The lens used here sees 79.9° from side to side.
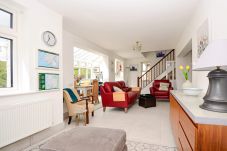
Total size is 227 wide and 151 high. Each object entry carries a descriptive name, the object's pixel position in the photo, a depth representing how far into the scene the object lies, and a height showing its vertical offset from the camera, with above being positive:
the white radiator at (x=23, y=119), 1.89 -0.70
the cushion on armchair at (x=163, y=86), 6.18 -0.52
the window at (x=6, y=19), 2.22 +0.96
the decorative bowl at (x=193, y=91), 1.94 -0.23
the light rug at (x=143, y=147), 2.13 -1.15
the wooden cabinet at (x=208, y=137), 0.88 -0.42
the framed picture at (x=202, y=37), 2.14 +0.66
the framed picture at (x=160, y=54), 9.30 +1.49
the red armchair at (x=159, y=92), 5.88 -0.74
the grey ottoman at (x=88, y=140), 1.24 -0.65
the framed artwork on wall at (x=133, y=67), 11.24 +0.66
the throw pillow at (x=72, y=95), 3.46 -0.50
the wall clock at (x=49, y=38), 2.69 +0.77
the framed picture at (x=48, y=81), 2.59 -0.11
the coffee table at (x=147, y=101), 5.00 -0.95
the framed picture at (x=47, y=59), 2.58 +0.33
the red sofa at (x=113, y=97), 4.35 -0.73
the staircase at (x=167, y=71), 7.26 +0.24
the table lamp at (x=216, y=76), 1.01 -0.01
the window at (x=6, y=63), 2.24 +0.22
